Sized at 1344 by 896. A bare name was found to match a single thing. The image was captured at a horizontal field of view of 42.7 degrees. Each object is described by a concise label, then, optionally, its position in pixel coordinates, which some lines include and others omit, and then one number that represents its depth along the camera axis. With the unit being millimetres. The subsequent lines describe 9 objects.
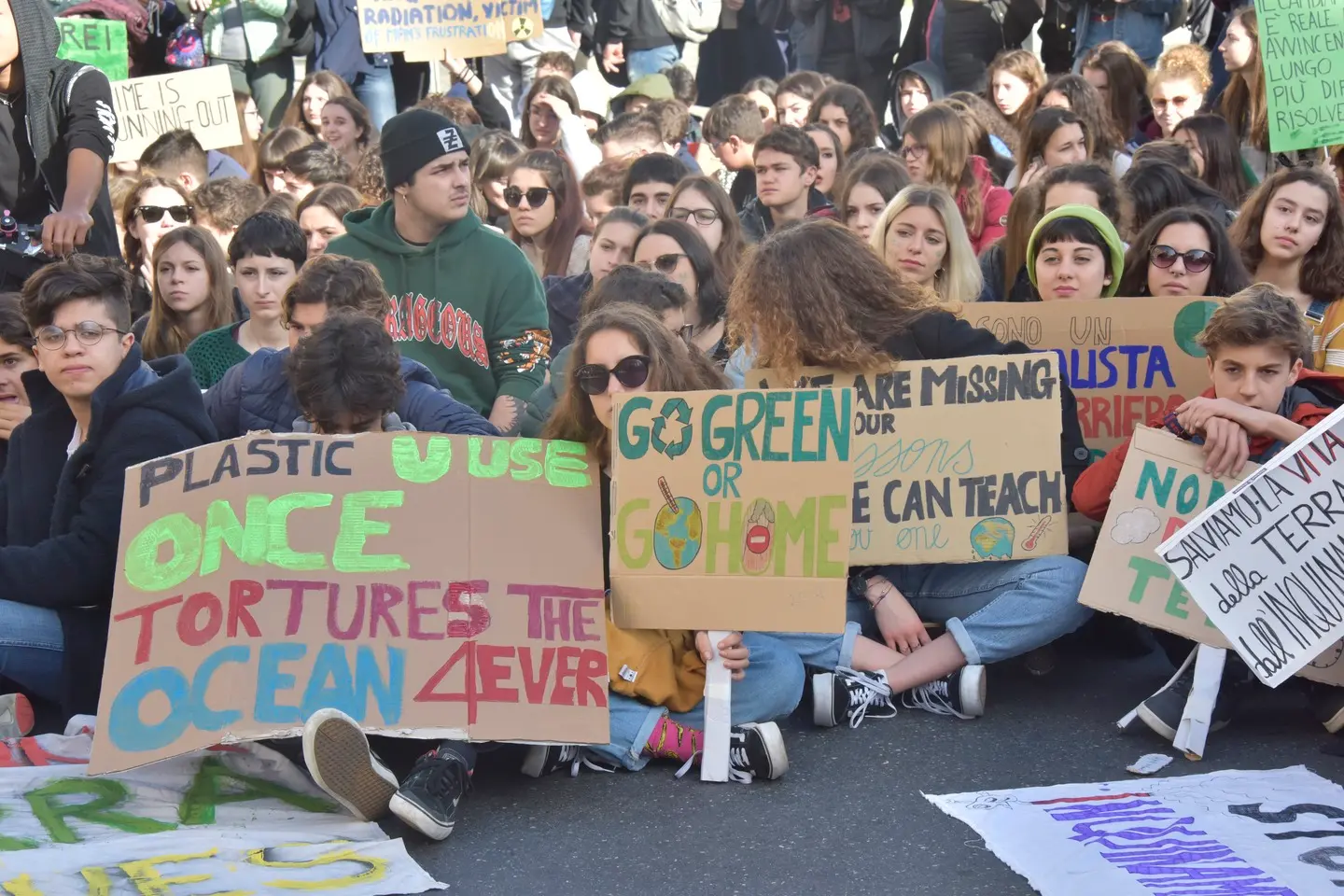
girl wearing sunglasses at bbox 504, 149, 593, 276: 7652
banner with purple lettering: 3594
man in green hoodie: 6250
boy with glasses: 4672
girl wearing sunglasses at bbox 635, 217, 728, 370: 6160
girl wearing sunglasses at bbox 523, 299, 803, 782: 4387
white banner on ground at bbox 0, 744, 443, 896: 3648
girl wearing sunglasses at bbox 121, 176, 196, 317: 7570
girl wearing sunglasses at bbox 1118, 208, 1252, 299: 5539
